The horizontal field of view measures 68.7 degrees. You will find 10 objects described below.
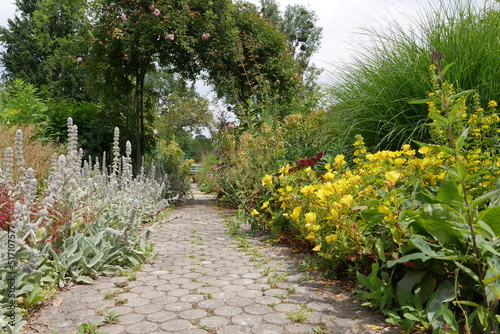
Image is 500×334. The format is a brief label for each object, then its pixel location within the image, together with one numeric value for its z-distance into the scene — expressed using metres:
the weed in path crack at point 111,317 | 1.87
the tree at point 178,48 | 7.30
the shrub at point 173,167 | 8.39
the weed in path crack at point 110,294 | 2.22
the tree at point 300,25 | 19.75
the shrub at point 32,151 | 4.89
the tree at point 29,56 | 19.66
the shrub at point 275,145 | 4.81
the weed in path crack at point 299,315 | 1.86
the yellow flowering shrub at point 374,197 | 1.93
